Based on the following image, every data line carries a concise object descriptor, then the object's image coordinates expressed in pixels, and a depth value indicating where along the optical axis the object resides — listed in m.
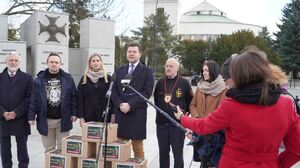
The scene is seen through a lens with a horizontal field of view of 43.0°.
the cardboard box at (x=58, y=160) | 4.71
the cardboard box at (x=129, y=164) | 4.58
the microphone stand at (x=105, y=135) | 4.30
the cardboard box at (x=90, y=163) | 4.63
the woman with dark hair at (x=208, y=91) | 4.77
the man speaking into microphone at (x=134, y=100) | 5.04
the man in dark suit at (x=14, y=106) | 5.32
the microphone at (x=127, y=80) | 4.05
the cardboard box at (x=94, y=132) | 4.67
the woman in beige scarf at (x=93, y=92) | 5.30
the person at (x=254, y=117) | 2.55
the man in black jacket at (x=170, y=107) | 5.17
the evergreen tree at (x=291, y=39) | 47.31
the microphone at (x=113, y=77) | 4.62
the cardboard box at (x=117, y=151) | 4.62
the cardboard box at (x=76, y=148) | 4.70
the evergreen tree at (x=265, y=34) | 70.19
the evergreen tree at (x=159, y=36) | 56.44
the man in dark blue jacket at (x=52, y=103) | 5.15
